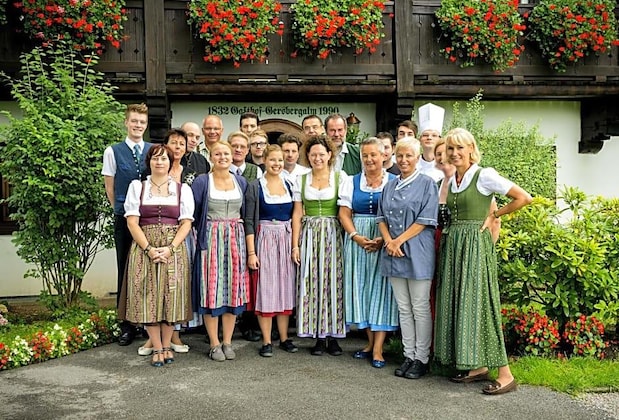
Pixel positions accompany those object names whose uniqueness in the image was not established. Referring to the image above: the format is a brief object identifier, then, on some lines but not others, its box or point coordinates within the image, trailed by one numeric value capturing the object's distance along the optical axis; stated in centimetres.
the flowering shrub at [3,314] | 668
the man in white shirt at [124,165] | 604
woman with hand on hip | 489
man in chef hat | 615
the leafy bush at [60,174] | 671
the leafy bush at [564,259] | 567
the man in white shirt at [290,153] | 614
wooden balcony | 943
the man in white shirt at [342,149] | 635
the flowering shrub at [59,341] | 587
